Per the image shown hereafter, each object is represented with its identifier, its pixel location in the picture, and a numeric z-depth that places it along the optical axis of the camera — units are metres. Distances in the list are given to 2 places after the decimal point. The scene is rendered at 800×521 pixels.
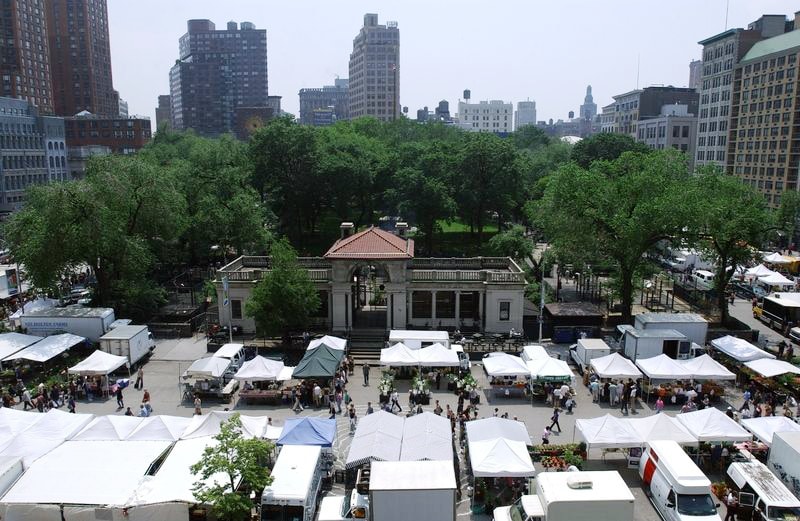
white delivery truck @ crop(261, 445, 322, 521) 20.39
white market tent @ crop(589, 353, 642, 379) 32.59
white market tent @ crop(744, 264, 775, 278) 54.94
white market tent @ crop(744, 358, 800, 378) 32.41
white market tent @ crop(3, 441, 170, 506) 20.63
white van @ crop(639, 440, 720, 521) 20.66
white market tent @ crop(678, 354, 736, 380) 32.03
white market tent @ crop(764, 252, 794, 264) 61.09
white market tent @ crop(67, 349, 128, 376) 33.06
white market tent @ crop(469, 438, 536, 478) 22.47
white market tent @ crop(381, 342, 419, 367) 34.28
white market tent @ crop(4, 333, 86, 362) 35.16
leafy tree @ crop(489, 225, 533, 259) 56.22
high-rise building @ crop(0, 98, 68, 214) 91.12
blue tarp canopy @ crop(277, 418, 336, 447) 24.28
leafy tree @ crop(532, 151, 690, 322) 40.88
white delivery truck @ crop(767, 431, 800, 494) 22.70
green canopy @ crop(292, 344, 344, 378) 32.41
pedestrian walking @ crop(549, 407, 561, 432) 28.64
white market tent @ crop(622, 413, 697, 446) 24.98
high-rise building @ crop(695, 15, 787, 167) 92.88
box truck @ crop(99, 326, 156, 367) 36.44
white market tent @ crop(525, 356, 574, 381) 32.31
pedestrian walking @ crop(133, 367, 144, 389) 34.28
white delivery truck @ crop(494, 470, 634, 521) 19.05
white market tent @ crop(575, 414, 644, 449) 24.62
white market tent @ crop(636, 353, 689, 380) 32.16
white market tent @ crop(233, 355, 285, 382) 32.12
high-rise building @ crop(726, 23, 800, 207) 80.81
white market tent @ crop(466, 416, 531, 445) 24.20
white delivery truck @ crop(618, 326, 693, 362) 35.91
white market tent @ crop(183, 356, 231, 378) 32.31
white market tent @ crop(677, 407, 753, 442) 25.23
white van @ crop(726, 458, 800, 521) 20.64
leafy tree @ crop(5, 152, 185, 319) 41.31
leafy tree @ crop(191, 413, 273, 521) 19.59
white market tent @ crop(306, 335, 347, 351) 35.88
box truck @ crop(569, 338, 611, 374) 35.91
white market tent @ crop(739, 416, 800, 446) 25.50
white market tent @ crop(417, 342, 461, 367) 34.09
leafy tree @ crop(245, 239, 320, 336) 37.62
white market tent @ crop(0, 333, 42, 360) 35.78
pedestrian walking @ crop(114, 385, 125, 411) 31.36
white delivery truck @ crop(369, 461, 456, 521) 19.33
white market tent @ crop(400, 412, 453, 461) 23.12
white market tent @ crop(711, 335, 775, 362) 34.97
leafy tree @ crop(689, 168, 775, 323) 41.56
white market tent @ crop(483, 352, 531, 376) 32.56
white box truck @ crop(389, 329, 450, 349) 36.78
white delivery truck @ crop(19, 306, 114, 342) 39.19
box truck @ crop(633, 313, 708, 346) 38.25
